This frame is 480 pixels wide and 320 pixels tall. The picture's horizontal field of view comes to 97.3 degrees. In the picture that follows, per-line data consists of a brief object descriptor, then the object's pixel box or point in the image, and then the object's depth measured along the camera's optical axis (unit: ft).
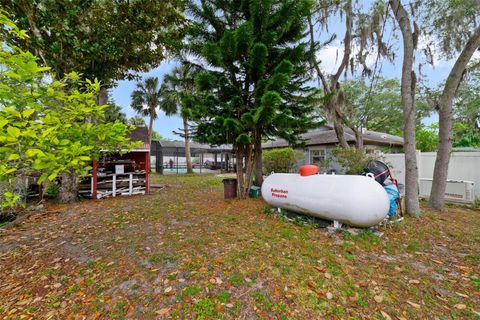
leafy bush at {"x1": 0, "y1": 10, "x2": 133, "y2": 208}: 5.25
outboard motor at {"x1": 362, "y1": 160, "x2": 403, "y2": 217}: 14.96
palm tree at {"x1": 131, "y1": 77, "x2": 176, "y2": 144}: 59.26
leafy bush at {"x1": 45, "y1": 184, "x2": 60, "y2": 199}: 25.41
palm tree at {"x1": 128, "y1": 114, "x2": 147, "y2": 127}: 70.44
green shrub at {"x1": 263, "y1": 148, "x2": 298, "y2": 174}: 38.81
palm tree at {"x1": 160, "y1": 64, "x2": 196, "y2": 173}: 56.03
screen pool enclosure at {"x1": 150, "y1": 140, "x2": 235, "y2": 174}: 67.15
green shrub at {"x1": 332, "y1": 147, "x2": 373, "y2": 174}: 23.77
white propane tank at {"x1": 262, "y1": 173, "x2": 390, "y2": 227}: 12.02
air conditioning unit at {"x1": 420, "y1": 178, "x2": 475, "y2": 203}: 21.04
